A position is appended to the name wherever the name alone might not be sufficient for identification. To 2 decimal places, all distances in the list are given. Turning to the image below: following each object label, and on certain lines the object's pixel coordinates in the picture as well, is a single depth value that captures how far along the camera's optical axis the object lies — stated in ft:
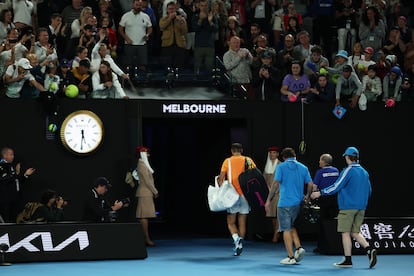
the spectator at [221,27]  73.15
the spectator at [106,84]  65.21
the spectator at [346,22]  77.20
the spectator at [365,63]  72.02
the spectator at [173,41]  70.44
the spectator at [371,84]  71.05
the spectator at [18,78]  62.23
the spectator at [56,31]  68.28
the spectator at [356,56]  72.95
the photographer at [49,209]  57.93
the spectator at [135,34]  69.77
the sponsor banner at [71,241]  53.52
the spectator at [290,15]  75.70
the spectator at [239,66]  69.77
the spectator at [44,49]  64.23
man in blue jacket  52.37
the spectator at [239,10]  76.48
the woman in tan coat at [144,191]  64.85
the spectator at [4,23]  66.33
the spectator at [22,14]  68.08
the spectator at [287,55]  70.95
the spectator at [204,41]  70.79
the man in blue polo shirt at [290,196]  53.52
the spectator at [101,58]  65.21
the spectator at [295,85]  69.31
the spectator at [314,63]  70.95
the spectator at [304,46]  72.18
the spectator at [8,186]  61.82
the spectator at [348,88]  69.46
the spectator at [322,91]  70.08
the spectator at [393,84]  71.92
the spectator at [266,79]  69.67
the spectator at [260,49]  70.49
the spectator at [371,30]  76.54
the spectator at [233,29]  72.59
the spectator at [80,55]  64.28
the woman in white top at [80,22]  66.90
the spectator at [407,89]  73.15
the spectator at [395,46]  76.11
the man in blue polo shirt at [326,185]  60.13
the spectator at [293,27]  75.00
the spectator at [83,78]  64.44
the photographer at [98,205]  59.31
